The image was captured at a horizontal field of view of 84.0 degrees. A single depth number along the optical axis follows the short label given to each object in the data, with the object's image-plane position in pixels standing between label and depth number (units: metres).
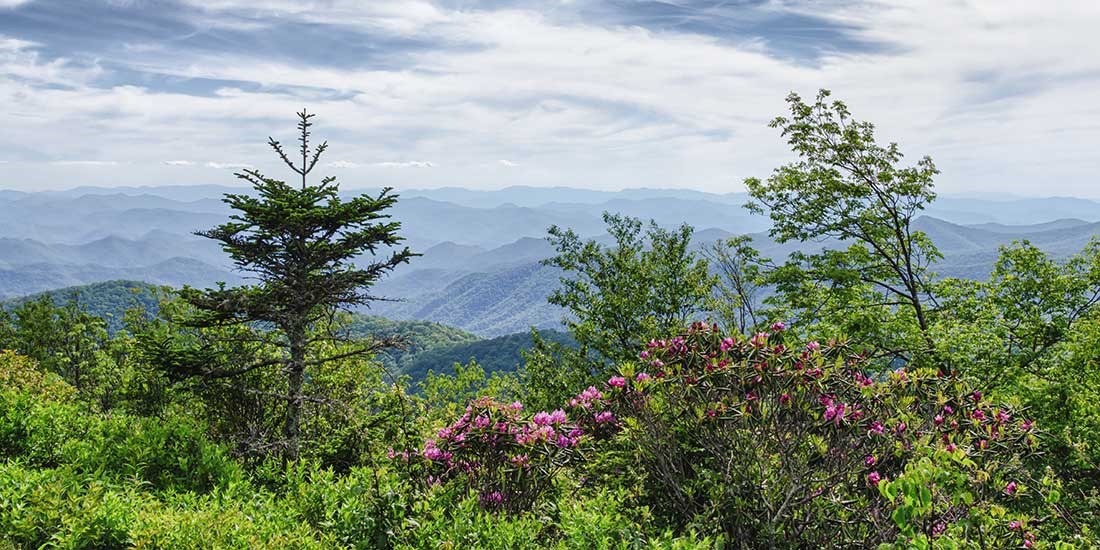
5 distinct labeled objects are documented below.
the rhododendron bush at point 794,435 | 4.14
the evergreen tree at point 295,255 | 9.00
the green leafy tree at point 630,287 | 15.80
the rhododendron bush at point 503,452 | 4.92
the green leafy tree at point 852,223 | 16.31
